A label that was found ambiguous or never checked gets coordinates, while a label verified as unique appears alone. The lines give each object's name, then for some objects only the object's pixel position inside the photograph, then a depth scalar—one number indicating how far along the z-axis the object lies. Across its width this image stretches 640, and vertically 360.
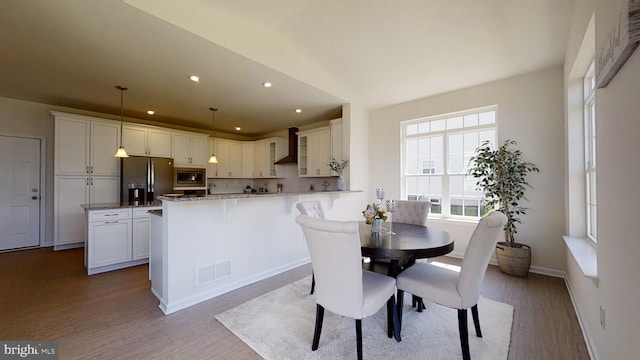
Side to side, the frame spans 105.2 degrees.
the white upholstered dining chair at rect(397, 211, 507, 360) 1.65
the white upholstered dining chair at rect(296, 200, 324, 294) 2.68
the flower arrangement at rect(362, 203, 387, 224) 2.38
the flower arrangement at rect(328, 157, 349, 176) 4.54
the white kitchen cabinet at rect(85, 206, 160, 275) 3.34
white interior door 4.32
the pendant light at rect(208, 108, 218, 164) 4.84
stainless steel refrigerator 4.65
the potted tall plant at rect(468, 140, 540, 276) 3.18
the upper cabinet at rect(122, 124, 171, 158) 4.88
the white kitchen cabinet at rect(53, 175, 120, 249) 4.30
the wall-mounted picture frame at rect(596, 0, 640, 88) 0.98
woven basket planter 3.14
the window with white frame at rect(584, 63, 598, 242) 2.46
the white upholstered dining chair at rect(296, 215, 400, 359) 1.52
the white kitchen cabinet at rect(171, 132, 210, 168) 5.55
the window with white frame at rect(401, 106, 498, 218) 3.92
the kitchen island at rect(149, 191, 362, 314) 2.43
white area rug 1.78
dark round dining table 1.82
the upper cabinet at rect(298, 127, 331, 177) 5.09
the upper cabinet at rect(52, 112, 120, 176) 4.27
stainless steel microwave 5.52
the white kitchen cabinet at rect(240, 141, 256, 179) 6.90
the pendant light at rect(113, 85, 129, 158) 3.65
